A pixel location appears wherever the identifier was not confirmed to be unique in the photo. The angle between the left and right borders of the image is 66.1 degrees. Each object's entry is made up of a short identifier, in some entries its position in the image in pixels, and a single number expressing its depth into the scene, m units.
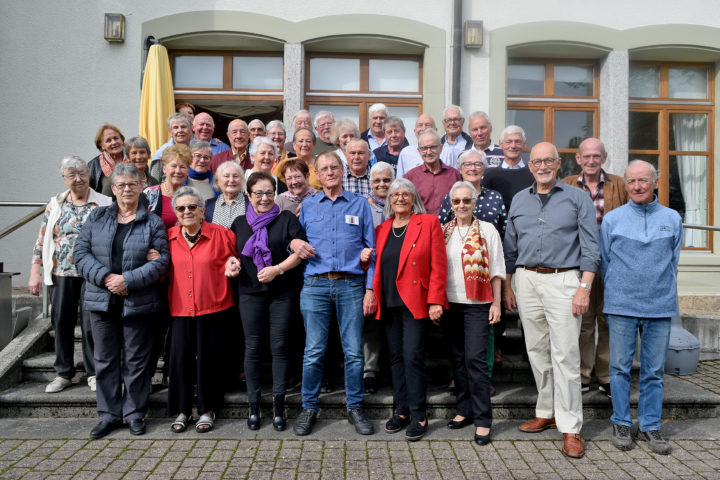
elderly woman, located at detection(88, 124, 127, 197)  4.80
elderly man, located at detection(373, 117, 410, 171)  5.23
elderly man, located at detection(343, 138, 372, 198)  4.46
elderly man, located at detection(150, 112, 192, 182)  5.05
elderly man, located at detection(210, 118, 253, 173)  5.07
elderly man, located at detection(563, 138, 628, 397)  4.20
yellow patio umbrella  5.93
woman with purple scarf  3.80
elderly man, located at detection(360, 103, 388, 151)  5.63
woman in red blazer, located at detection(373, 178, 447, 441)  3.69
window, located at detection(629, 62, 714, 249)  8.09
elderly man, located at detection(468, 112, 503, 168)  5.02
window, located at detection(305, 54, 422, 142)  7.81
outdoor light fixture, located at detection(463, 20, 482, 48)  7.32
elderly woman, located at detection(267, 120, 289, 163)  5.22
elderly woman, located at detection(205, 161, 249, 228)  4.07
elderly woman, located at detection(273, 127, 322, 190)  4.91
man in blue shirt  3.81
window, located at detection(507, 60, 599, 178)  7.90
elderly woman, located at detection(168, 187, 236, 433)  3.80
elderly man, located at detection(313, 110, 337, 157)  5.68
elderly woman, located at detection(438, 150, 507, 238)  4.09
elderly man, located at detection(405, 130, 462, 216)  4.36
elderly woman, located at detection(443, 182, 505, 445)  3.72
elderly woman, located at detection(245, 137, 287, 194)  4.43
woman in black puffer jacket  3.74
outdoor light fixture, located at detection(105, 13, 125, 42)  7.05
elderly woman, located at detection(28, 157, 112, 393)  4.15
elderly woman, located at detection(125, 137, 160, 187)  4.66
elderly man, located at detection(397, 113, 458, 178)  4.89
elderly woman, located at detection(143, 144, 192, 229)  4.13
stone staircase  4.14
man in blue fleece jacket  3.66
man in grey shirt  3.64
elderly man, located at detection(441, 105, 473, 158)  5.27
